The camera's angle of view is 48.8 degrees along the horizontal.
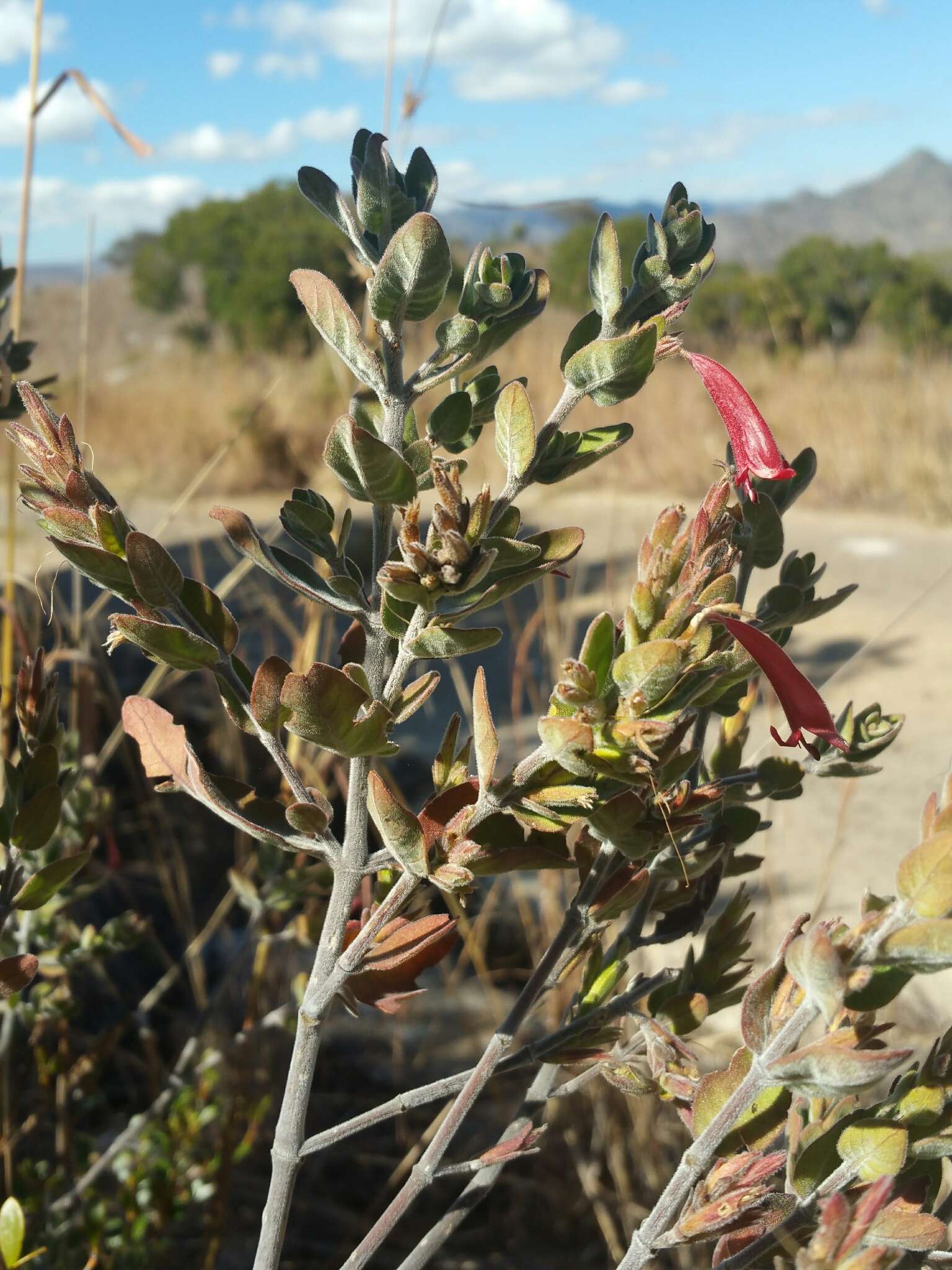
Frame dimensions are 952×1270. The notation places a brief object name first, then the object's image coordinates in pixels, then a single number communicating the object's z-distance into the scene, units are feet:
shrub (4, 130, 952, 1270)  1.15
